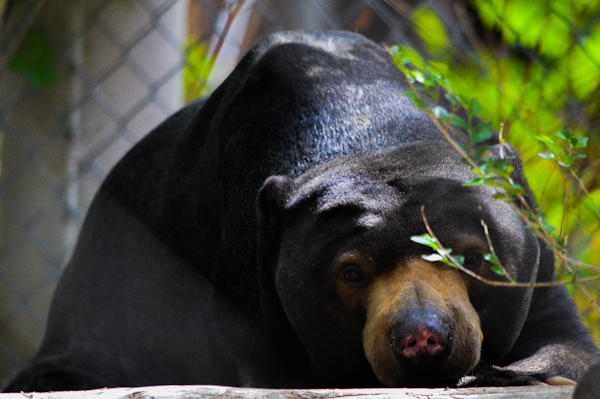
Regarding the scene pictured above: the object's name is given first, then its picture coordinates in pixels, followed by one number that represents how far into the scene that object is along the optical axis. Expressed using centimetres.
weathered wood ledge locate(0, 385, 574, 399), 576
